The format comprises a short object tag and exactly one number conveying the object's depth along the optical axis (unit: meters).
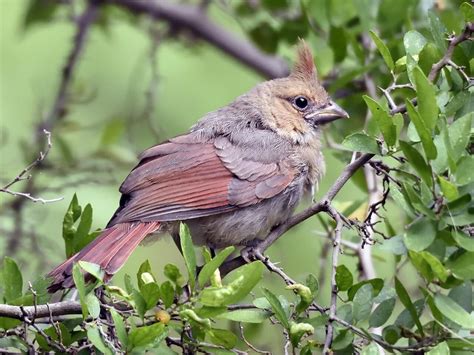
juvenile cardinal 7.92
